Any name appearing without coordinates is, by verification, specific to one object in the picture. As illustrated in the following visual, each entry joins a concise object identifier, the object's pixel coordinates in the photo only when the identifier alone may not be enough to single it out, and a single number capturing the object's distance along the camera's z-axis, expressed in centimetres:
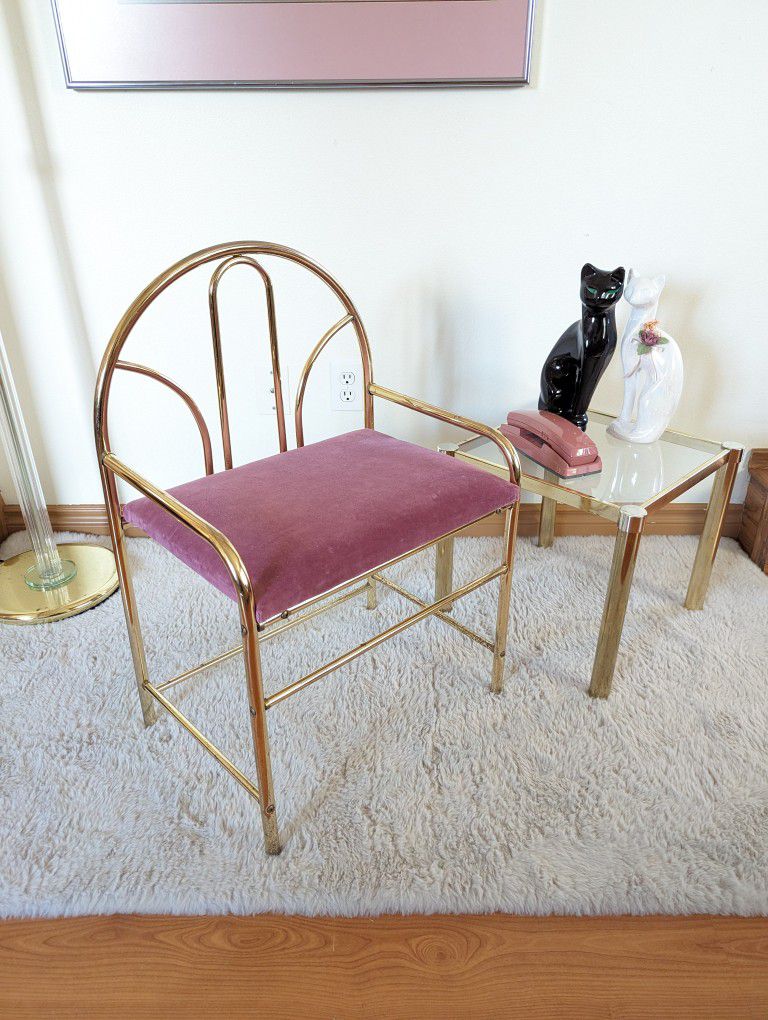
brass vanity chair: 92
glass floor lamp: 153
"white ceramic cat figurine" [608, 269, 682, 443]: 138
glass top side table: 123
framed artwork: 136
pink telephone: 132
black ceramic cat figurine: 134
